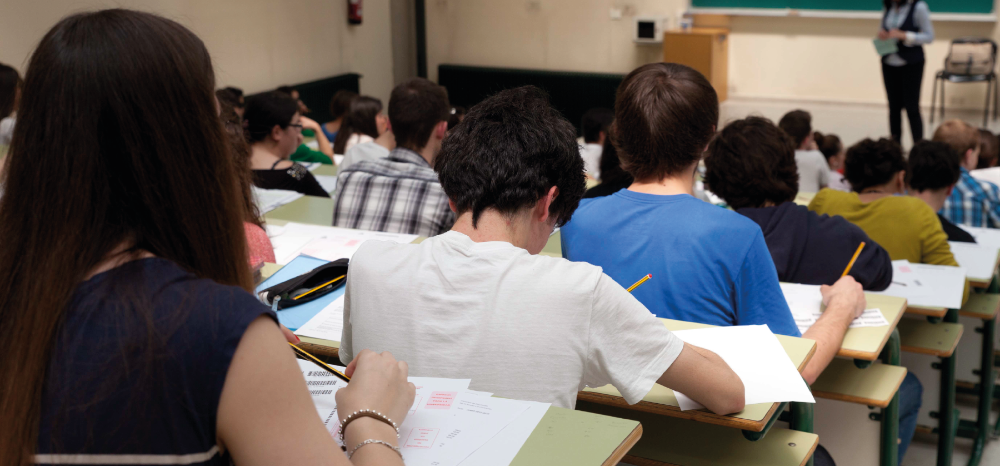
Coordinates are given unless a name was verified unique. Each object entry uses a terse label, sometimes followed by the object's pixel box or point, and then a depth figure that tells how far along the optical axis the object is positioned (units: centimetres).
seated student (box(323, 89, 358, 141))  553
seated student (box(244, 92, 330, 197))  343
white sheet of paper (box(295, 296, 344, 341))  167
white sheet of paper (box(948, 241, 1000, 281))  248
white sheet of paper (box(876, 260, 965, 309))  213
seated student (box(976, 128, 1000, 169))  432
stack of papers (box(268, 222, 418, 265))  237
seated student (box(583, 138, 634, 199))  292
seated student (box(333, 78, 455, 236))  282
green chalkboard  722
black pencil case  183
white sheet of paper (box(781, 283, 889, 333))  191
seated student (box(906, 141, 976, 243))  311
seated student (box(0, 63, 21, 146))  288
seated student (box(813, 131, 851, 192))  511
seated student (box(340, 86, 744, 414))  114
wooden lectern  773
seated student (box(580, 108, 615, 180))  424
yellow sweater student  255
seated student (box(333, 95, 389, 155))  478
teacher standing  625
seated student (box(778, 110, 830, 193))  428
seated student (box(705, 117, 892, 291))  218
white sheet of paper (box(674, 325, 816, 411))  130
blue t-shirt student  159
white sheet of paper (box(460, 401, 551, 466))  101
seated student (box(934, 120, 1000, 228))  341
